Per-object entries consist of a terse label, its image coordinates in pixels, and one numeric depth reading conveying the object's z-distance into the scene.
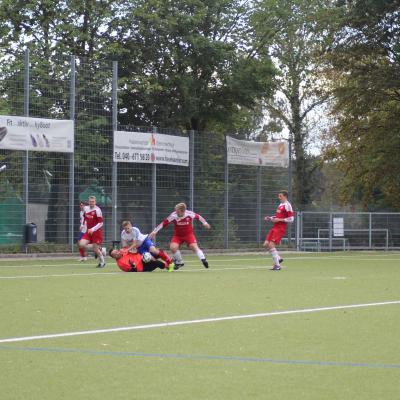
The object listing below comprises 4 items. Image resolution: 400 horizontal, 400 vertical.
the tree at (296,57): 51.88
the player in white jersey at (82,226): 29.09
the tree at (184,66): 45.25
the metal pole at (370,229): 46.17
